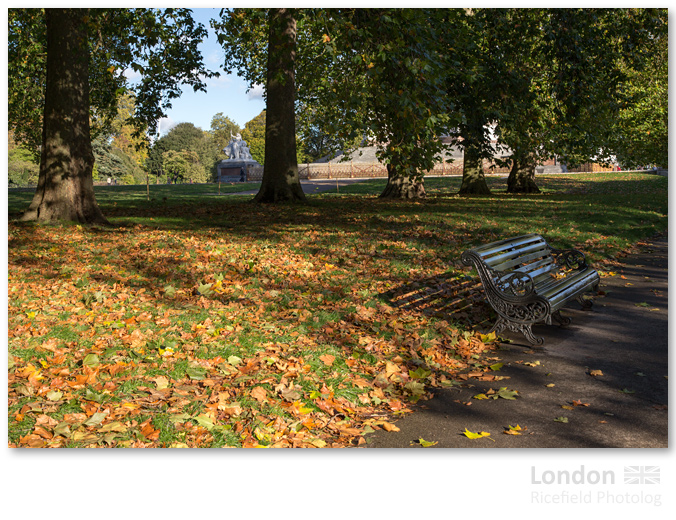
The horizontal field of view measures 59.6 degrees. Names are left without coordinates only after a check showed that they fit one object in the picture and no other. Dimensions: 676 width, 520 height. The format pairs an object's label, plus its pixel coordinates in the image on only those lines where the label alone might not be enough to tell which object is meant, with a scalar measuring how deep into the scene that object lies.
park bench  6.00
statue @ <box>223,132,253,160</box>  54.00
